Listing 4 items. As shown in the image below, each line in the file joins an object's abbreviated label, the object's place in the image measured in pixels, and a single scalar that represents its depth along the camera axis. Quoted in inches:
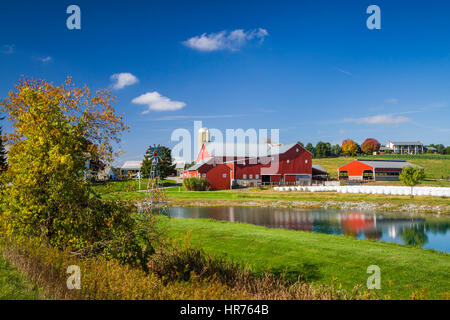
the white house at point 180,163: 4897.4
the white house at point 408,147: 6210.6
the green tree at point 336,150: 5348.4
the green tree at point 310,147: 5262.3
